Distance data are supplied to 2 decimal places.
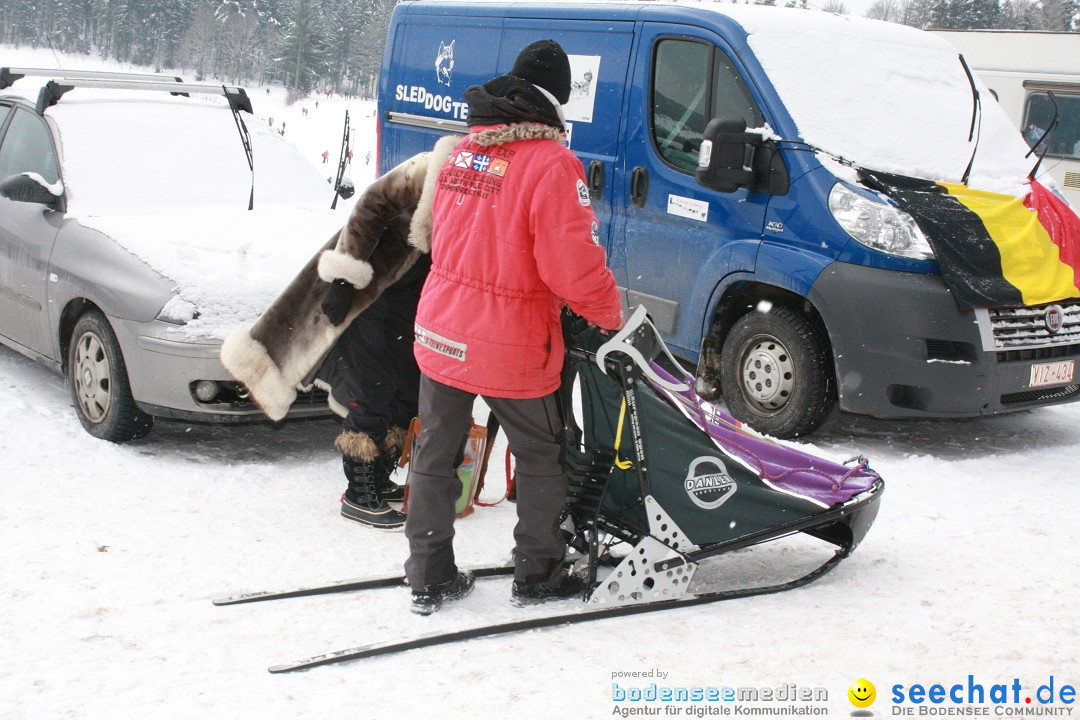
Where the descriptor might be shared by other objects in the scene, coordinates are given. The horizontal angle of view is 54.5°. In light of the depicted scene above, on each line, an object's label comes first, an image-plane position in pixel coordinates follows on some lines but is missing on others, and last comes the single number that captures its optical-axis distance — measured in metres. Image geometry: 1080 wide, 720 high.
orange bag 4.46
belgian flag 5.12
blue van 5.20
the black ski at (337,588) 3.59
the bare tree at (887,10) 58.83
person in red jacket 3.29
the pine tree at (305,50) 87.44
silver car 4.90
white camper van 12.92
